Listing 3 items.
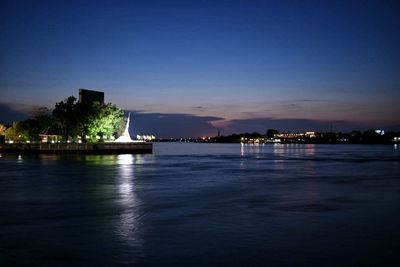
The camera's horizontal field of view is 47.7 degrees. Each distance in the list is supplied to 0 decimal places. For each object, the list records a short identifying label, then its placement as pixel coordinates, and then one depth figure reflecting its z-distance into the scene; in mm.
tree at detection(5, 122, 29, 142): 116938
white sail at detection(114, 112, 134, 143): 107312
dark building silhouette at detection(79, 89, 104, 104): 122000
